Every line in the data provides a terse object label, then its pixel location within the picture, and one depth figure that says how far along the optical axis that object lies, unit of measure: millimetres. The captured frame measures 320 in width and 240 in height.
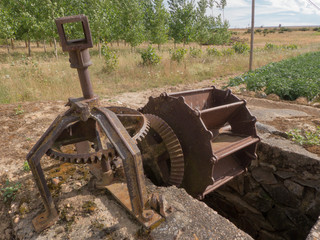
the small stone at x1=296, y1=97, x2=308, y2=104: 6527
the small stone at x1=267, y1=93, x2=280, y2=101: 6751
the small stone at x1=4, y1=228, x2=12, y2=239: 2012
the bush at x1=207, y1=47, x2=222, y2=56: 16133
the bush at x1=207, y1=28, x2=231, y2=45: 32000
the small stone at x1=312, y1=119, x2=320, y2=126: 4245
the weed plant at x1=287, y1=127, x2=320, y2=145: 3358
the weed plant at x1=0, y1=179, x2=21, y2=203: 2328
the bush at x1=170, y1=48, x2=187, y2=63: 12406
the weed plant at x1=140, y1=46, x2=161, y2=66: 11547
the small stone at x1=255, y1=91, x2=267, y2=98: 7242
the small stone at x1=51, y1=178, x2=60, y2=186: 2436
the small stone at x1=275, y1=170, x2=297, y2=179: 3208
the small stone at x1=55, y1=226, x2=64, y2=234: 1825
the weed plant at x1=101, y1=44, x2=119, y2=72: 10734
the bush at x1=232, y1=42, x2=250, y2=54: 21105
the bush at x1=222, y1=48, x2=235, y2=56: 16816
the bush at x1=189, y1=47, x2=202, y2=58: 14594
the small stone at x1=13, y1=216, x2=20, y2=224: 1988
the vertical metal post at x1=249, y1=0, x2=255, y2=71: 10883
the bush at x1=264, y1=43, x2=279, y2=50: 22522
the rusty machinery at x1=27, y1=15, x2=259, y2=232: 1646
